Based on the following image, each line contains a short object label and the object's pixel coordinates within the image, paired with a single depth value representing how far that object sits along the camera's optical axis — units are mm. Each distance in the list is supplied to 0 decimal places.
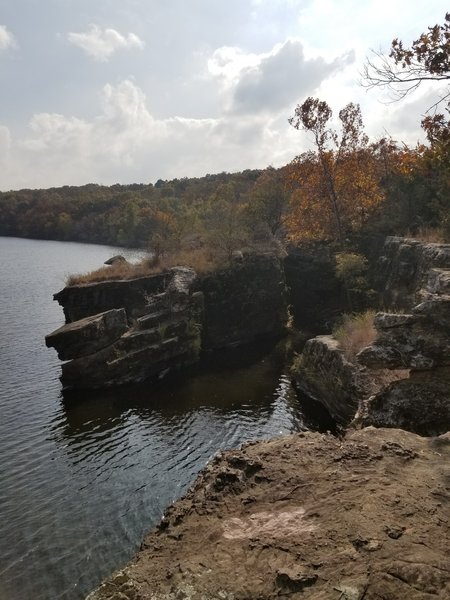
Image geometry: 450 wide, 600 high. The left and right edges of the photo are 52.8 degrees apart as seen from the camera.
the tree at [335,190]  33438
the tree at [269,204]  44188
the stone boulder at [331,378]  17297
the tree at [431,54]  10656
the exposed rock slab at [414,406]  12789
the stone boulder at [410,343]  13266
